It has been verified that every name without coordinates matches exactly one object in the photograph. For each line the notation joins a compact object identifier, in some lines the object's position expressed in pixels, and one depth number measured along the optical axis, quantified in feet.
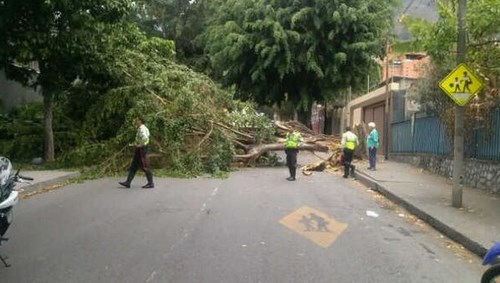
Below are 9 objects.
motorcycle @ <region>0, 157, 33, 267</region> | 22.50
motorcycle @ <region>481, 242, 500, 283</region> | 19.86
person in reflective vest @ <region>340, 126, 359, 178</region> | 65.33
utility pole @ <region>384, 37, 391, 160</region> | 92.99
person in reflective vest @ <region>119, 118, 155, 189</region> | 50.70
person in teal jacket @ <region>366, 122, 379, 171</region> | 70.69
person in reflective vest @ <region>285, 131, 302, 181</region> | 60.75
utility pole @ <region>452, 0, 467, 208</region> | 41.29
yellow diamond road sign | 40.78
